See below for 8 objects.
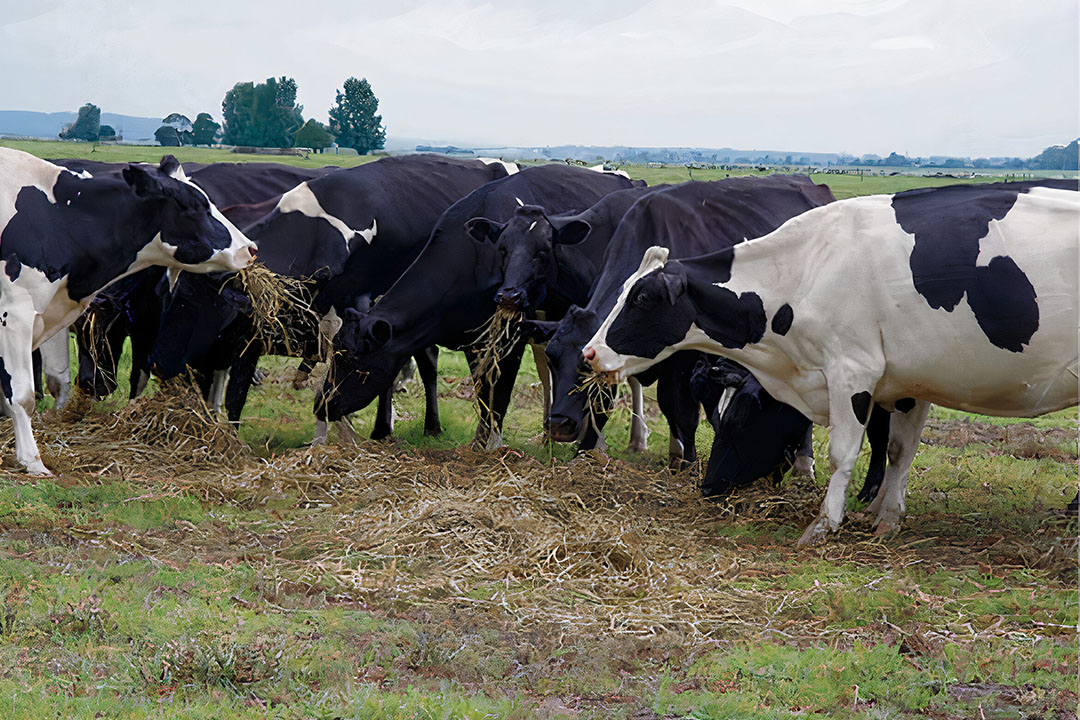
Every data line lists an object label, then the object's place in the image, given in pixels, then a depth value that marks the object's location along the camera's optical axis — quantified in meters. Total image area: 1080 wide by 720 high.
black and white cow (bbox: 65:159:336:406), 10.48
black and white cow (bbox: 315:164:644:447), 9.56
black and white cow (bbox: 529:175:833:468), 8.30
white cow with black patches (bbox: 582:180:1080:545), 6.89
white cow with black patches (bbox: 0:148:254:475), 8.18
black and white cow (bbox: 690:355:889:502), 8.24
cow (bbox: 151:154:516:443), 9.78
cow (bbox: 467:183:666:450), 9.38
